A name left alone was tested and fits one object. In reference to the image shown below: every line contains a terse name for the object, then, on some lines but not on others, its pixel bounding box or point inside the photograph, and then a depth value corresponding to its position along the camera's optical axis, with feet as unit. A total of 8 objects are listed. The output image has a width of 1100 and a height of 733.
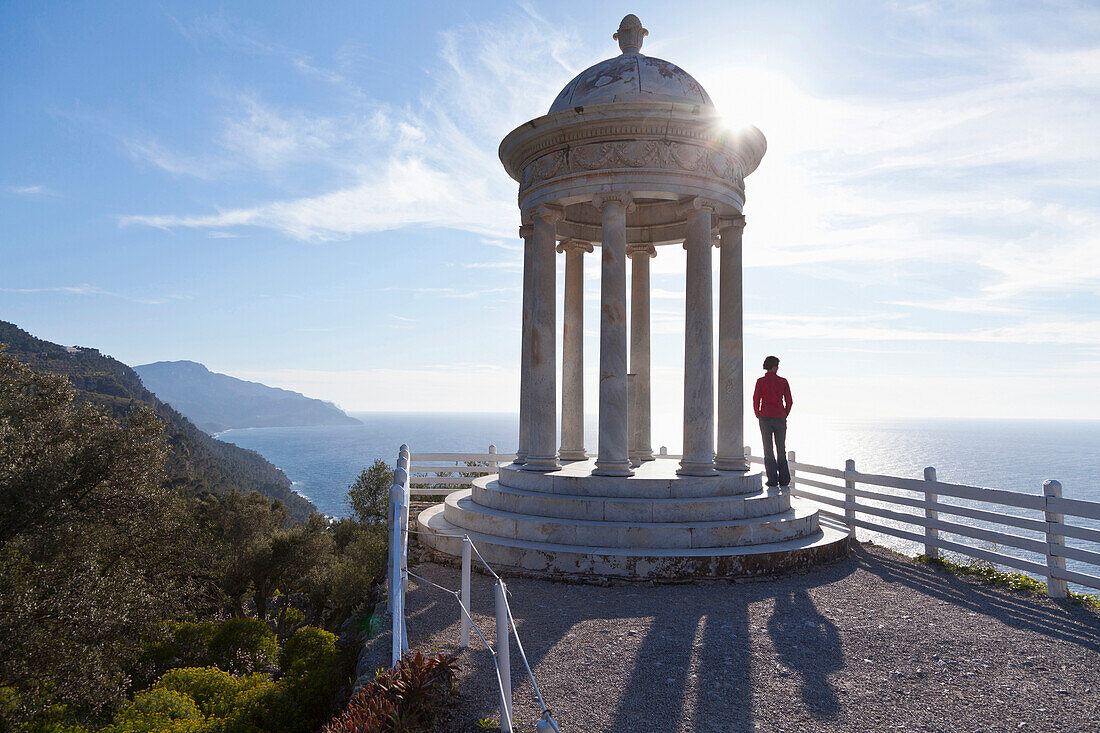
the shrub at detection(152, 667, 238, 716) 38.29
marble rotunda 36.73
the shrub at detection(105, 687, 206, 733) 34.42
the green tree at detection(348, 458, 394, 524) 101.55
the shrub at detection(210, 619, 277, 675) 62.08
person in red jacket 46.98
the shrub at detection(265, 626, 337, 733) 27.09
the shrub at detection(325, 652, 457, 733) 16.25
